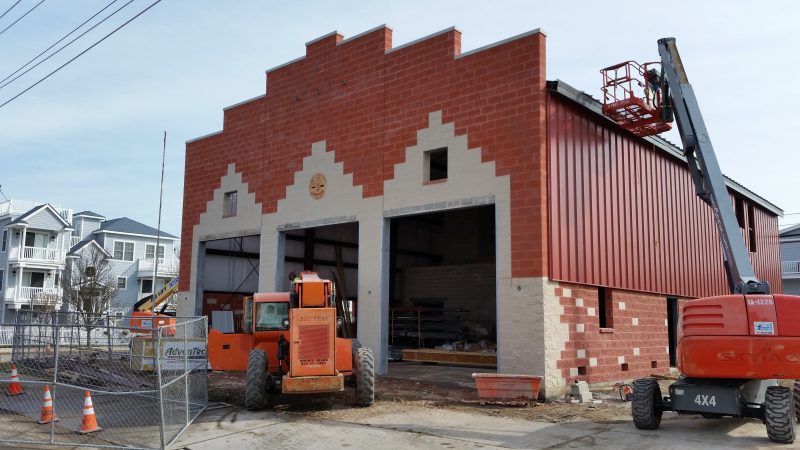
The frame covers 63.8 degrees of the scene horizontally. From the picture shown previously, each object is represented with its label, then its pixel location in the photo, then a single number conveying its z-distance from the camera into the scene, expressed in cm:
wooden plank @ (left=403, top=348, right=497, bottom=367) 2039
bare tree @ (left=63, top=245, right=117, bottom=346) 3778
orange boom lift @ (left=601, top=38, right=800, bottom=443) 952
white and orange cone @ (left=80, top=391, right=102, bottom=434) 1052
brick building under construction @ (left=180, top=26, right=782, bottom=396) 1538
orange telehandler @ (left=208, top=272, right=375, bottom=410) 1174
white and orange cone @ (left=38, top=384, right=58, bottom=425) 1150
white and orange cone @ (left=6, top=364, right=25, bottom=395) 1471
